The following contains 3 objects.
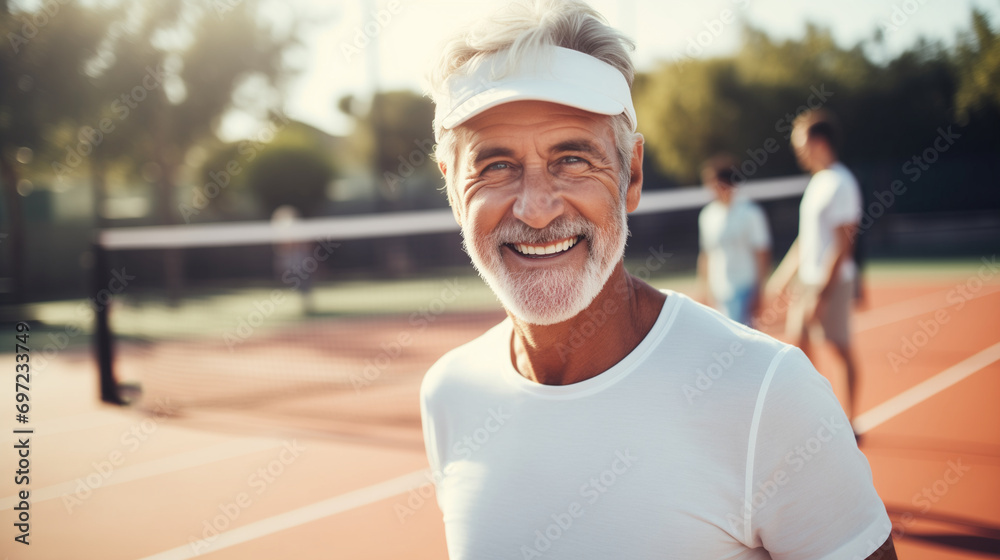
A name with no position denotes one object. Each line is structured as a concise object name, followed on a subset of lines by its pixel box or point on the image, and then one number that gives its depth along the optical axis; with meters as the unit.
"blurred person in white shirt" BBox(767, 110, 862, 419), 5.59
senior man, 1.55
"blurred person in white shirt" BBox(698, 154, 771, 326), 6.89
